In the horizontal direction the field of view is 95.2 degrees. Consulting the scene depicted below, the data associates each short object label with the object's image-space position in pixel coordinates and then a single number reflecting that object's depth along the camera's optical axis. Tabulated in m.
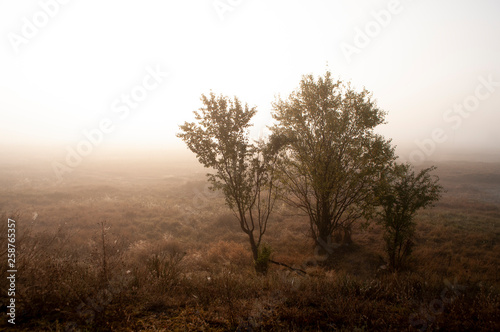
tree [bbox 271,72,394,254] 13.38
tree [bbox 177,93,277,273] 10.49
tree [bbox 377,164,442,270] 11.59
